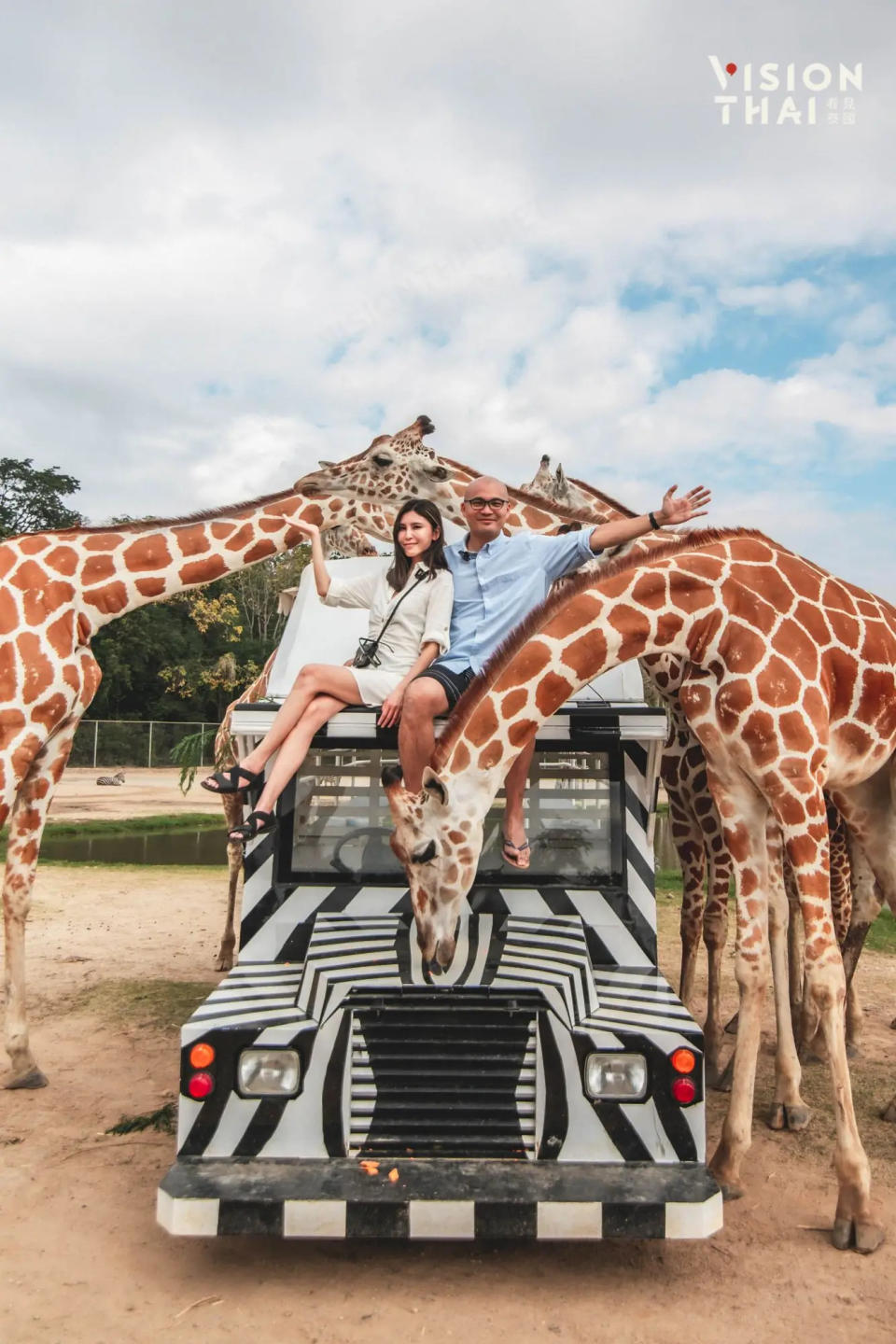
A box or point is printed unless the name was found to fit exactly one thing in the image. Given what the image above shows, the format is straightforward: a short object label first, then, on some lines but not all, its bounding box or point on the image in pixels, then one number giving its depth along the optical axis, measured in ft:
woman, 15.31
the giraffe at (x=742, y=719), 14.66
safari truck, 12.21
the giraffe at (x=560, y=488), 28.04
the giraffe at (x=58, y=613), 20.68
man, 15.97
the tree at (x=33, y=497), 139.95
